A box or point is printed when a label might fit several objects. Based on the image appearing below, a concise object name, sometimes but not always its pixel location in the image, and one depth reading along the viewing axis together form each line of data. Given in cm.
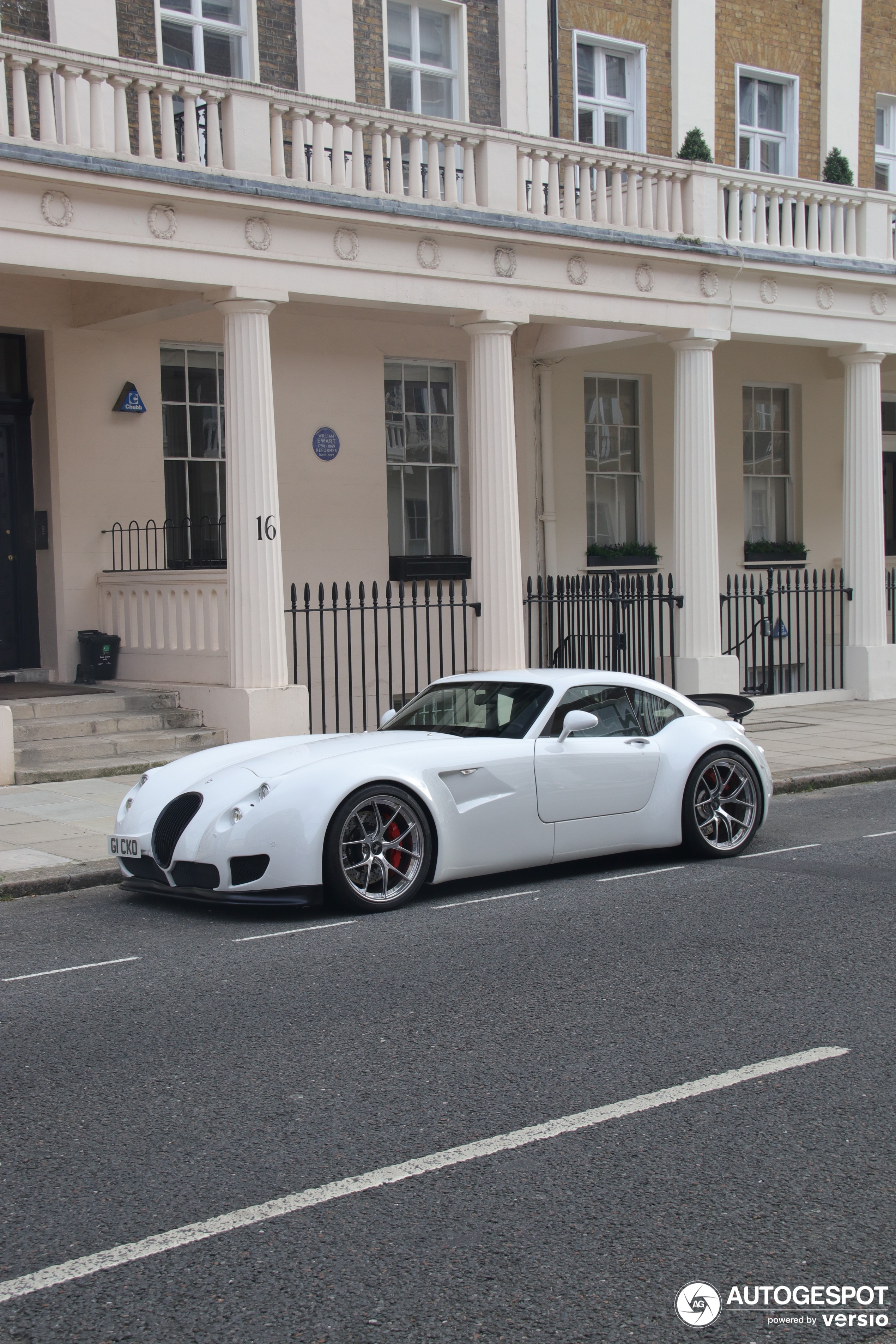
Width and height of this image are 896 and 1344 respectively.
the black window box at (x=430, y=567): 1711
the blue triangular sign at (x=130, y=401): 1455
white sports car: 703
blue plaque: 1634
